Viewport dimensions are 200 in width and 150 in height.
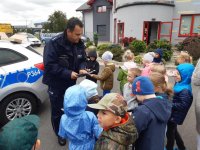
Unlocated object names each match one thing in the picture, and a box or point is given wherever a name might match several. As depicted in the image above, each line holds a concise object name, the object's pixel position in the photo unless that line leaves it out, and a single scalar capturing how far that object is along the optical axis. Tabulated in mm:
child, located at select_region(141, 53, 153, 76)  4411
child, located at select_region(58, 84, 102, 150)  2219
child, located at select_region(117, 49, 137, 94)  4112
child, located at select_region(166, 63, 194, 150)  2816
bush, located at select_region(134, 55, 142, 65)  9492
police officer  3111
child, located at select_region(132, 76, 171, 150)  1983
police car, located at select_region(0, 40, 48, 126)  3891
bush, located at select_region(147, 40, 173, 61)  11695
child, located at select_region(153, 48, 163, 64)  4966
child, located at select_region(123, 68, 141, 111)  3110
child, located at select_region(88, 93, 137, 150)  1736
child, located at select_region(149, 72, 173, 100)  2572
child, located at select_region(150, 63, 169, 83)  3164
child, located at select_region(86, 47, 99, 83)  4613
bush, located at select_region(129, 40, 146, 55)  13695
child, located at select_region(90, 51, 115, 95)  4469
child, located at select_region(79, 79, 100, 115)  2994
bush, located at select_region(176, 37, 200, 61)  11260
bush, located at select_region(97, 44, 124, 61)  12655
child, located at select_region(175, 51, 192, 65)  3674
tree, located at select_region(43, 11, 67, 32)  38031
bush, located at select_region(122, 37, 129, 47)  17162
